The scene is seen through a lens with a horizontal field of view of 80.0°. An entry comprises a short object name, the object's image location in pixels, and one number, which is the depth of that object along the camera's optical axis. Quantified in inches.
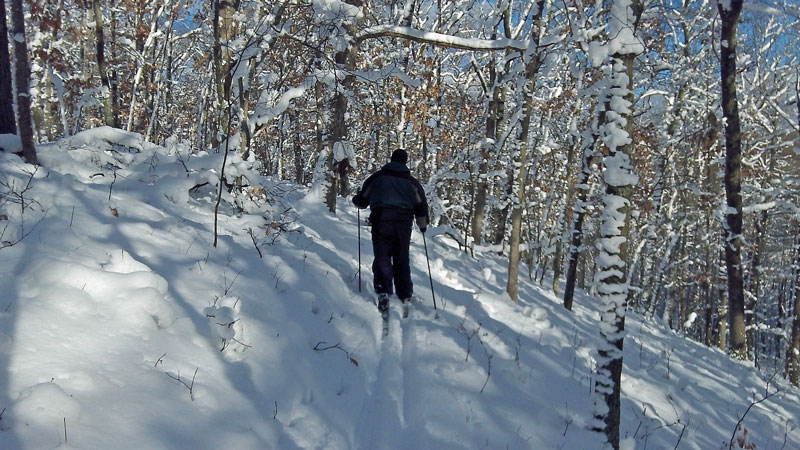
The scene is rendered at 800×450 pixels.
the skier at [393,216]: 274.1
